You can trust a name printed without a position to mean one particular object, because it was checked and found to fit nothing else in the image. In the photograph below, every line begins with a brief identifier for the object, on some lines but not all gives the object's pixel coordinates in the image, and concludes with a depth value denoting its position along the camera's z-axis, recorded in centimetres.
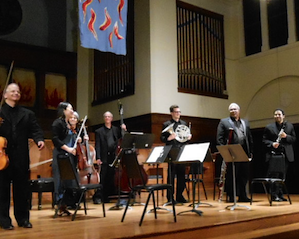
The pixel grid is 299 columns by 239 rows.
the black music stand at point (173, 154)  545
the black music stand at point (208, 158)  564
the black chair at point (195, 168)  590
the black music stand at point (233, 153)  510
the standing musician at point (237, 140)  596
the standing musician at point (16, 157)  391
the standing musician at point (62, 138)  502
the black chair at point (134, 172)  424
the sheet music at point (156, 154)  487
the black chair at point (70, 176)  462
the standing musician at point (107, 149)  640
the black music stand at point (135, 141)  534
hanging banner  734
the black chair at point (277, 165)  638
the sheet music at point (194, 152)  464
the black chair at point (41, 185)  593
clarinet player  642
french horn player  578
